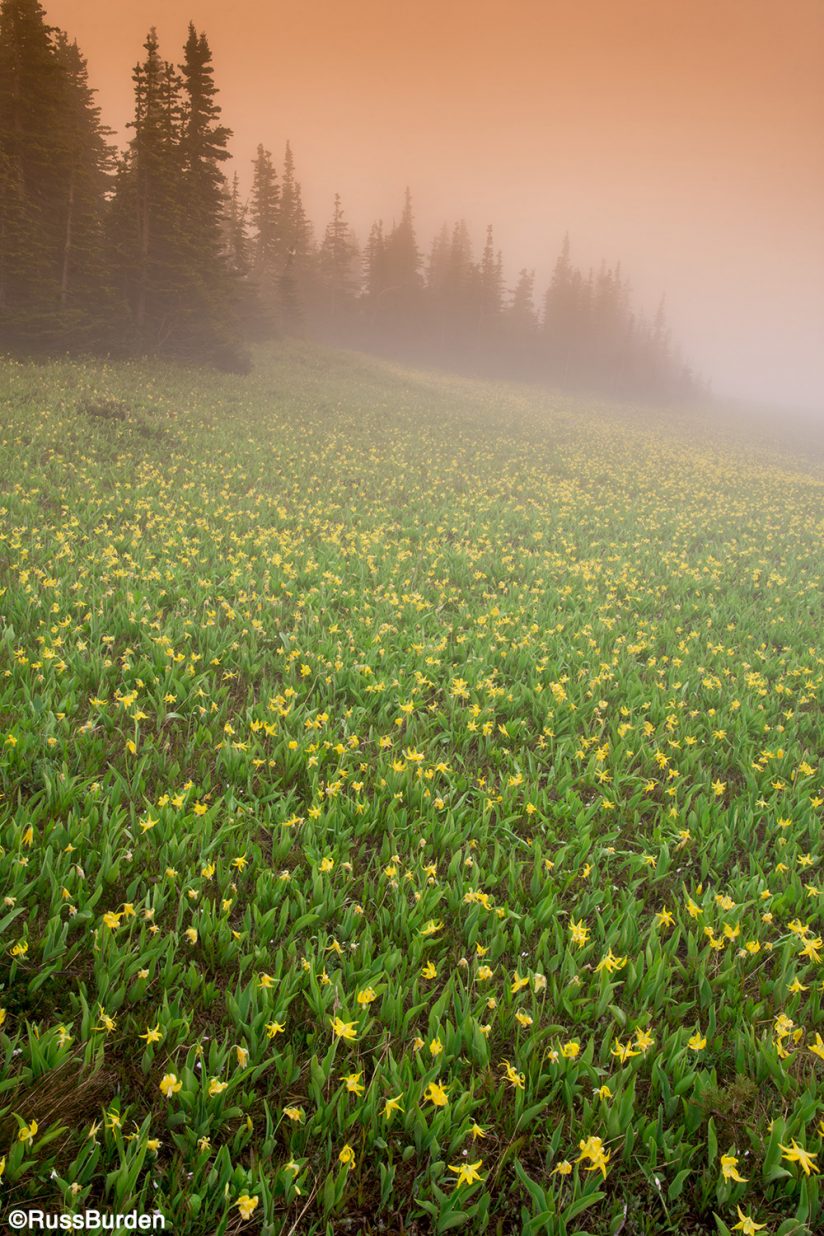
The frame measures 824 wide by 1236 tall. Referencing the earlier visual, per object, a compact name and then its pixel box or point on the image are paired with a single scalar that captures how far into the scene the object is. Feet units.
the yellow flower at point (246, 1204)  6.08
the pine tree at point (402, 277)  201.05
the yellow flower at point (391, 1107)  7.15
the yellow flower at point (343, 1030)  7.70
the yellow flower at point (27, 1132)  6.11
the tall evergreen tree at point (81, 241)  71.00
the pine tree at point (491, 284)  209.15
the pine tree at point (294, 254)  146.51
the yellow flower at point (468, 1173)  6.42
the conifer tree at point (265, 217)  150.51
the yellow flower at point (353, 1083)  7.25
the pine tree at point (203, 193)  84.28
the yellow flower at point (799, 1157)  6.72
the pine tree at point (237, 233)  112.49
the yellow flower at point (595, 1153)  6.85
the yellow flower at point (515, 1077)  7.59
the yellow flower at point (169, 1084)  6.82
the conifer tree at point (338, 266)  183.32
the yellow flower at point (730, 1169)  6.73
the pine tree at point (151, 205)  77.82
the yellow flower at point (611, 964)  9.48
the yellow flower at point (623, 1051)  8.03
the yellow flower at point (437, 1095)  7.15
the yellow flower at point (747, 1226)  6.50
